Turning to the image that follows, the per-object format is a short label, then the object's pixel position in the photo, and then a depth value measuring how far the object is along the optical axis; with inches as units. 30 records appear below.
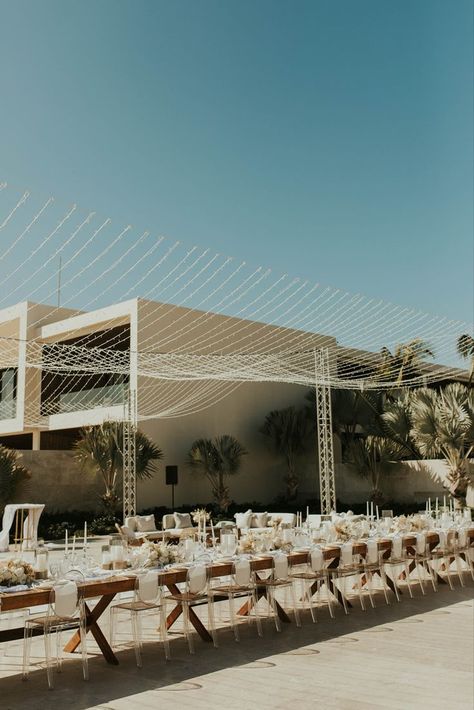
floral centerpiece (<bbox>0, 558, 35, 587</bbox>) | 205.6
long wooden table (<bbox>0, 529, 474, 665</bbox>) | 195.6
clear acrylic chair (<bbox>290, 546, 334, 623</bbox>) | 275.4
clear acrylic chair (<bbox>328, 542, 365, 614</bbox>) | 288.2
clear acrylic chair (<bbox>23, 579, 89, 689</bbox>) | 196.1
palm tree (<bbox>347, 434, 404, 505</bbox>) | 757.9
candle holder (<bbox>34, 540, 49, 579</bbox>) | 215.9
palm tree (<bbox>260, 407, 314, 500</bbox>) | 846.5
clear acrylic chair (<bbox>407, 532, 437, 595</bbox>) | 326.3
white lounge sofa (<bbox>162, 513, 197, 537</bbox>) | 557.2
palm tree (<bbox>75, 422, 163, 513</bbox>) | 680.4
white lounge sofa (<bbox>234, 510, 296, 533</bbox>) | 611.8
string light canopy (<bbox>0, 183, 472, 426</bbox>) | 290.0
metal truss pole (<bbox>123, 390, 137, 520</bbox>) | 627.8
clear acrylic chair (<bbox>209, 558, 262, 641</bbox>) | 244.5
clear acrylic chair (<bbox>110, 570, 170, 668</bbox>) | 215.3
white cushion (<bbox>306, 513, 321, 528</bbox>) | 564.5
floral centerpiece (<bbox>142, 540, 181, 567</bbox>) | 237.5
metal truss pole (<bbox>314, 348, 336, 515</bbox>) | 538.3
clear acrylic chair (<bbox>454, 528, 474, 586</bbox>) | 352.2
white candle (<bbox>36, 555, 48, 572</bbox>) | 216.8
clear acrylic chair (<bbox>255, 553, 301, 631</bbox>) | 259.0
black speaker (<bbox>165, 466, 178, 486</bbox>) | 702.5
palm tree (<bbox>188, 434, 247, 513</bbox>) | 763.4
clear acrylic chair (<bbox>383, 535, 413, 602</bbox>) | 311.6
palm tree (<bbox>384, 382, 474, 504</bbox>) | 661.3
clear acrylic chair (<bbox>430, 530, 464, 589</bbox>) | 343.3
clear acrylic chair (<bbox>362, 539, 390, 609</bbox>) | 299.4
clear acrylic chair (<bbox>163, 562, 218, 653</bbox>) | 232.8
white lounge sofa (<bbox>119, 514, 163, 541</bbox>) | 523.0
